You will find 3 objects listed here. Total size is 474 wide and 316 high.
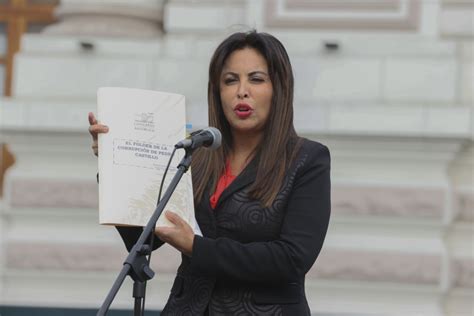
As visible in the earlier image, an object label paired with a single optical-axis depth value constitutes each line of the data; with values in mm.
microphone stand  7660
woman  8062
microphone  7840
